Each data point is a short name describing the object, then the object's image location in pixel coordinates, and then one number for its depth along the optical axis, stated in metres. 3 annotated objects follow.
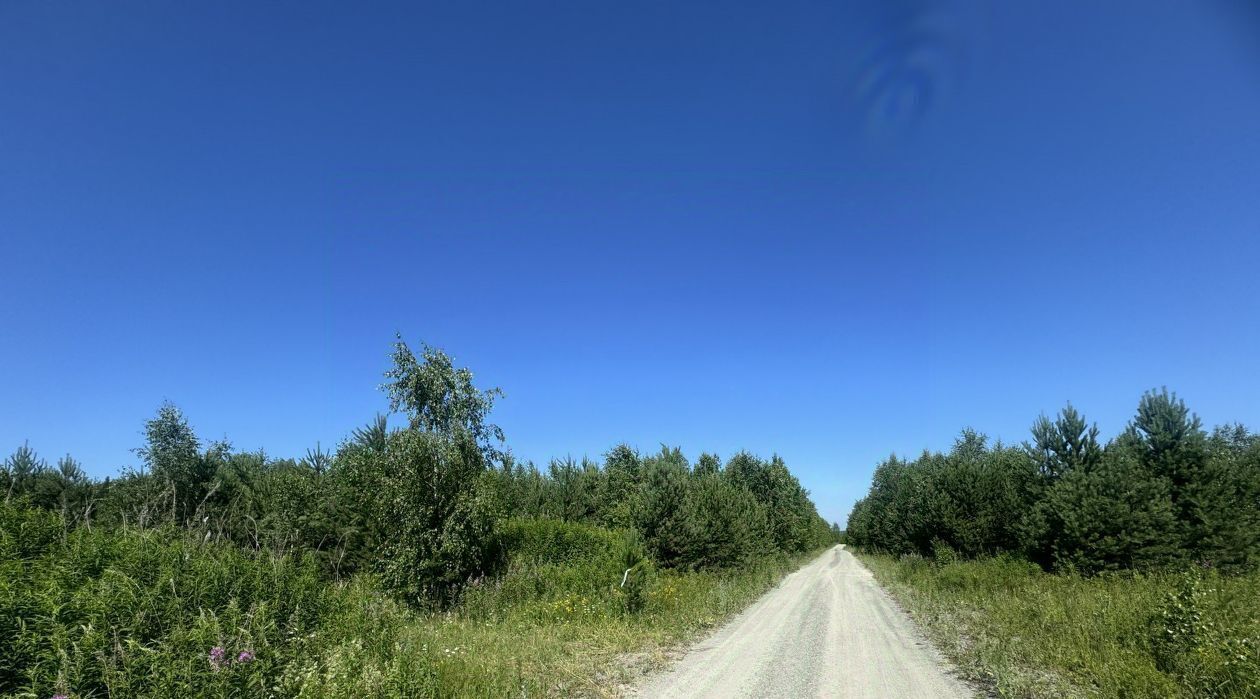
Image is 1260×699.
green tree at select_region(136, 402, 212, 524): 24.20
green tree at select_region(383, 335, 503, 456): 19.94
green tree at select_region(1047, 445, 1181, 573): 20.06
